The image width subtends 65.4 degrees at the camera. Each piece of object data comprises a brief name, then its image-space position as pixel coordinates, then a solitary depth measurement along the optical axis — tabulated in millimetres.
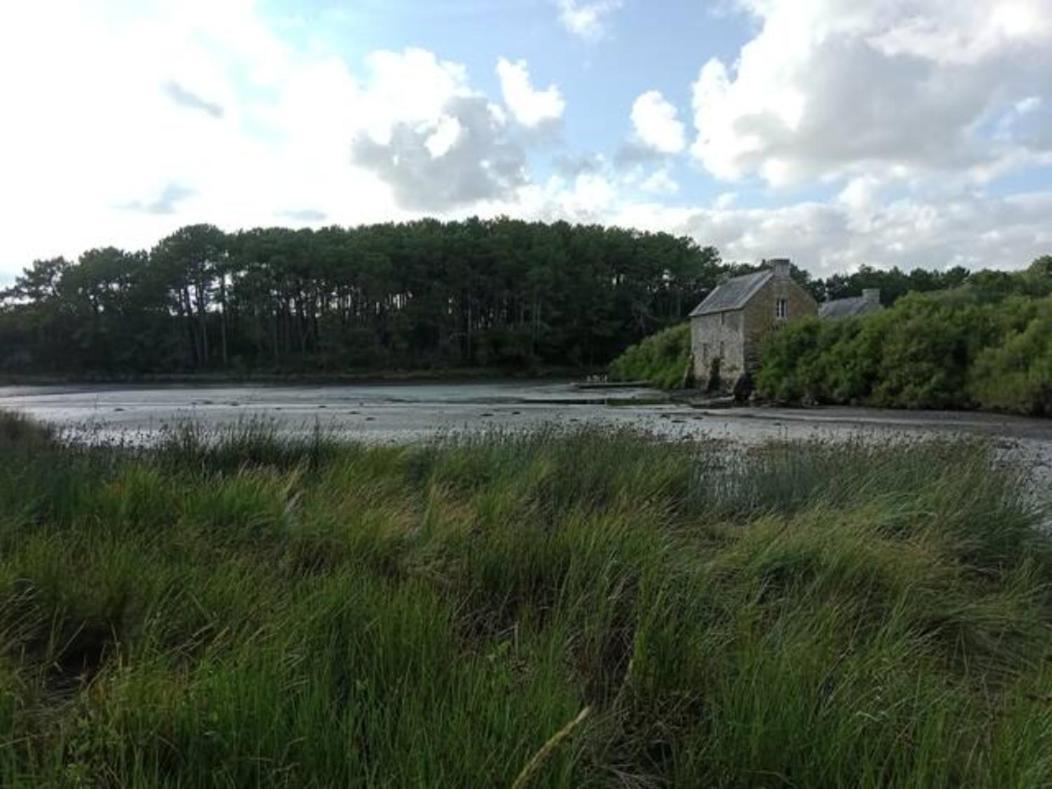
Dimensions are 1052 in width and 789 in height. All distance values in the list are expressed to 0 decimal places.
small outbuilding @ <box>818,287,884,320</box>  64062
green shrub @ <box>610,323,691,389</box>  70750
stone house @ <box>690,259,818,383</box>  56750
